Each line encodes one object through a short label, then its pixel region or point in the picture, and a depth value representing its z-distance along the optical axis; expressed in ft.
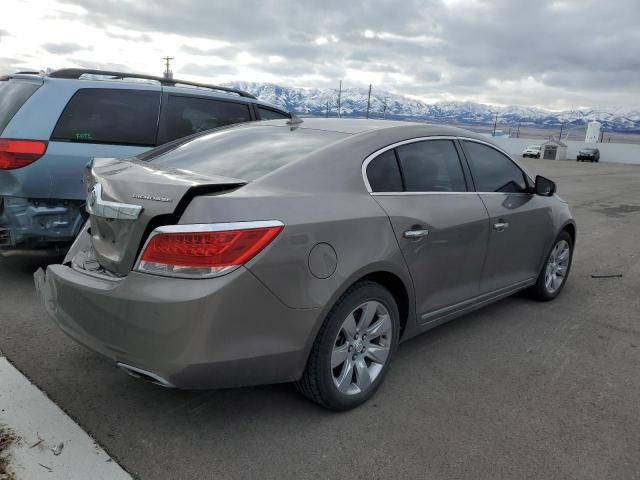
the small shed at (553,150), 183.52
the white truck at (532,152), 180.04
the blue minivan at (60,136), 14.12
